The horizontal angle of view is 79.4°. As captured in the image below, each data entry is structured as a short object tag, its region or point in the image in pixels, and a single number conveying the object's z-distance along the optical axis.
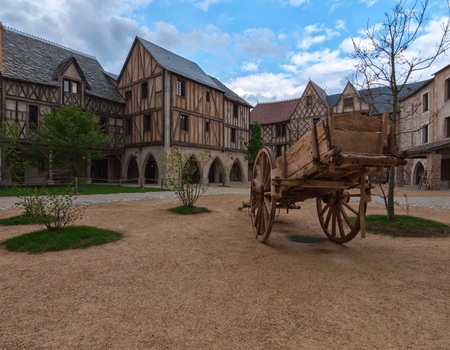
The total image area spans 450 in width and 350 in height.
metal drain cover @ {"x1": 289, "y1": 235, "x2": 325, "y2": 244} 5.06
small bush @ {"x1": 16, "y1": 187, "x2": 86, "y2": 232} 4.79
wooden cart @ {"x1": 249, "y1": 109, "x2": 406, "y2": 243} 2.90
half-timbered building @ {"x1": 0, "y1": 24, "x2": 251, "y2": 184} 17.66
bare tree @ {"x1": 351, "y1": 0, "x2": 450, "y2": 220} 6.34
